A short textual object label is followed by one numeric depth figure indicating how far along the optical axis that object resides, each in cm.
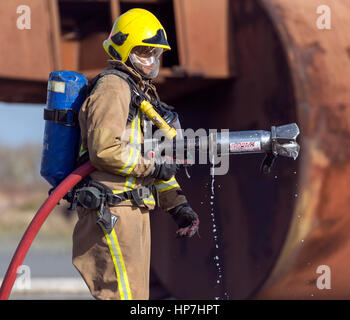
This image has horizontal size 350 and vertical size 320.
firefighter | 606
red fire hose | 611
